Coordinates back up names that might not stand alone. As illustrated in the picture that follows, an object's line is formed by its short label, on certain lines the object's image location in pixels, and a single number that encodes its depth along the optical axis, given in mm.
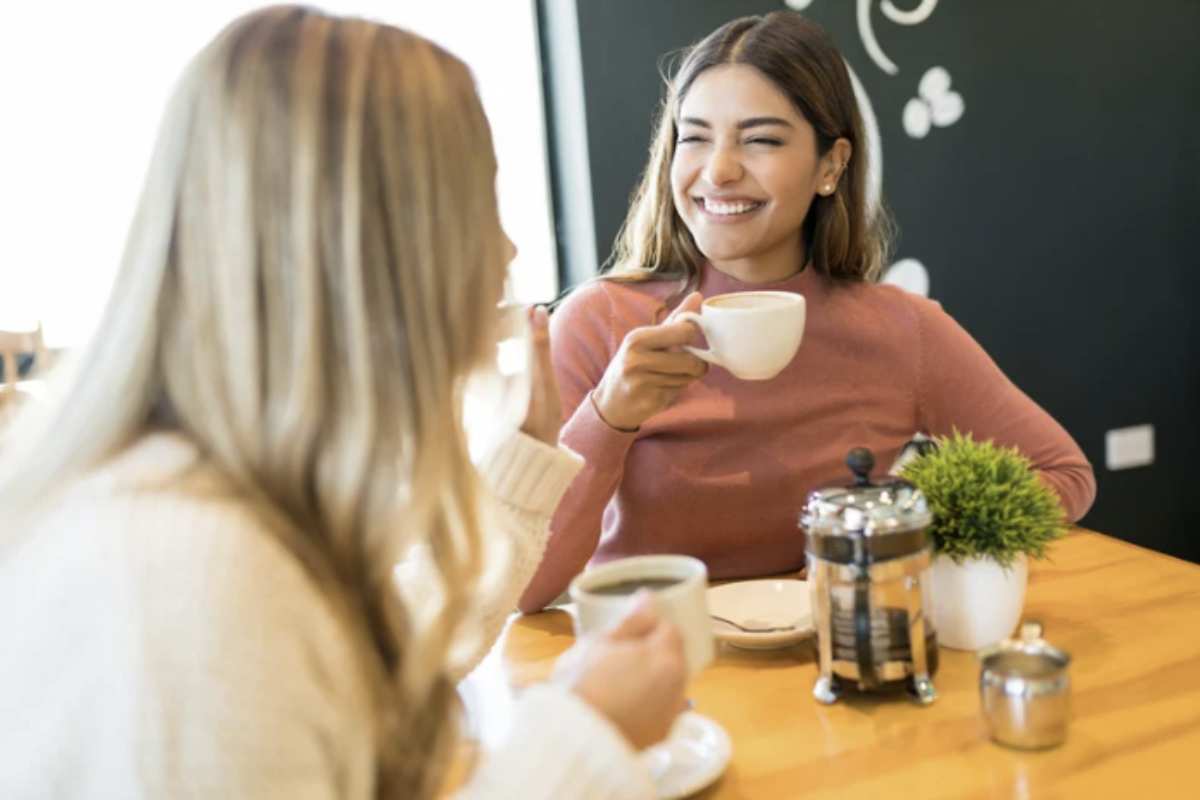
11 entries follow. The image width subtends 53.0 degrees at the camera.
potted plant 1200
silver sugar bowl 1002
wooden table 974
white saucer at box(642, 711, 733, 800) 986
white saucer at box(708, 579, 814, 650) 1251
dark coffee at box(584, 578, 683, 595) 955
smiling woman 1654
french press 1099
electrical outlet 3279
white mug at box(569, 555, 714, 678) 889
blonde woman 680
